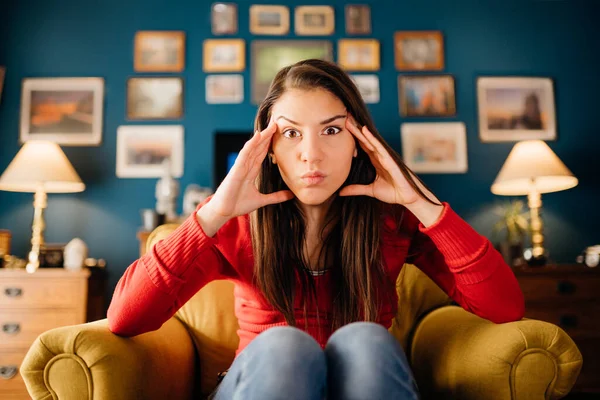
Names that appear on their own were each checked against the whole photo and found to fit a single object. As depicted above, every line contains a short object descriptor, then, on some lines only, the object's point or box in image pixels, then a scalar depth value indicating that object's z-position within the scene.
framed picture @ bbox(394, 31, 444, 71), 3.14
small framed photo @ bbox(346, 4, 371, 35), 3.14
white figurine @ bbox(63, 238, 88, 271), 2.44
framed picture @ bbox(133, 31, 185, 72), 3.09
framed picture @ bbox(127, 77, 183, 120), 3.05
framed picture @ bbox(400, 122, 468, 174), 3.08
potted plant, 2.70
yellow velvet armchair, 0.92
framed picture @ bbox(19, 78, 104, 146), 3.02
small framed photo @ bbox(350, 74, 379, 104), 3.11
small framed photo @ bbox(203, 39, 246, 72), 3.10
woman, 1.02
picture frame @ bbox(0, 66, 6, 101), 3.02
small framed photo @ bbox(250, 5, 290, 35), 3.13
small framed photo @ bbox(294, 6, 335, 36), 3.13
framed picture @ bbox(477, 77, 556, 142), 3.12
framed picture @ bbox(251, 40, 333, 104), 3.10
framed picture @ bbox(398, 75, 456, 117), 3.11
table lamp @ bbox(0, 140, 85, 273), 2.49
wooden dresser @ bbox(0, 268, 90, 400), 2.29
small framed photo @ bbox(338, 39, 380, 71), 3.12
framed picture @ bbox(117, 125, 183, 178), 3.01
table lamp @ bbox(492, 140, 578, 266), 2.59
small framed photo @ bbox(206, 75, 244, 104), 3.09
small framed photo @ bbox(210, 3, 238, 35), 3.12
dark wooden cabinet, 2.41
